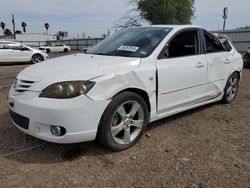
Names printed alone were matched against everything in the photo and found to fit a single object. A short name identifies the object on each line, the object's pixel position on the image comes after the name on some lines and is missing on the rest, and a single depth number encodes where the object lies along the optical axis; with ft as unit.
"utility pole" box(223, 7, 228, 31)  52.21
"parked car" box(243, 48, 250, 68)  29.98
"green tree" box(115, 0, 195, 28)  49.49
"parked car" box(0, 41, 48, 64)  36.60
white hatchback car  7.10
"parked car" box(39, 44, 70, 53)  84.38
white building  143.06
